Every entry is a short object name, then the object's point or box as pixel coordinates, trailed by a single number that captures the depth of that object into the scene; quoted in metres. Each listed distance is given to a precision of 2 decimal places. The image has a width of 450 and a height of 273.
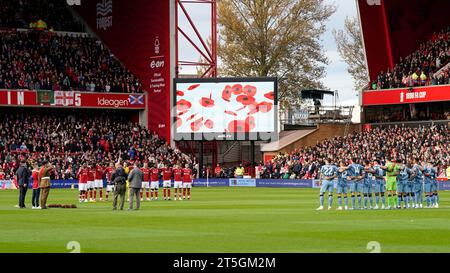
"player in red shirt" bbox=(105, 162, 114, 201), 49.67
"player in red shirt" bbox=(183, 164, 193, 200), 50.41
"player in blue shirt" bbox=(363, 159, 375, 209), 38.75
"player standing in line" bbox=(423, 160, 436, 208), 40.06
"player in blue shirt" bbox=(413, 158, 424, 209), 39.88
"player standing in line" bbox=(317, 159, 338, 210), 37.94
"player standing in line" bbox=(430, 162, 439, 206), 40.19
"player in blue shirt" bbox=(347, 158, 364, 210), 38.56
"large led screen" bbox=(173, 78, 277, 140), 75.44
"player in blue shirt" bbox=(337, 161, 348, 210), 38.62
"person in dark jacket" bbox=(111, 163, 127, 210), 38.09
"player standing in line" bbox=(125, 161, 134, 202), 45.75
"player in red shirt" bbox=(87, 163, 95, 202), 48.88
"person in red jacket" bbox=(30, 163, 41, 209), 40.49
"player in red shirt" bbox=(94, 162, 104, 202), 49.77
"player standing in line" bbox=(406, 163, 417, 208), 39.72
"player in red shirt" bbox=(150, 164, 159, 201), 50.46
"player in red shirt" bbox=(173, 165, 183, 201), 50.81
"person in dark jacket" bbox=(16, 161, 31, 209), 40.91
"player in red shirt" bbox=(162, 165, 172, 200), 51.34
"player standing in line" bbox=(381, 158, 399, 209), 39.94
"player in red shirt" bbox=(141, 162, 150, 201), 49.88
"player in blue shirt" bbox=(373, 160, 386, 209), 39.38
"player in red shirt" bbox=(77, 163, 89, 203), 48.19
